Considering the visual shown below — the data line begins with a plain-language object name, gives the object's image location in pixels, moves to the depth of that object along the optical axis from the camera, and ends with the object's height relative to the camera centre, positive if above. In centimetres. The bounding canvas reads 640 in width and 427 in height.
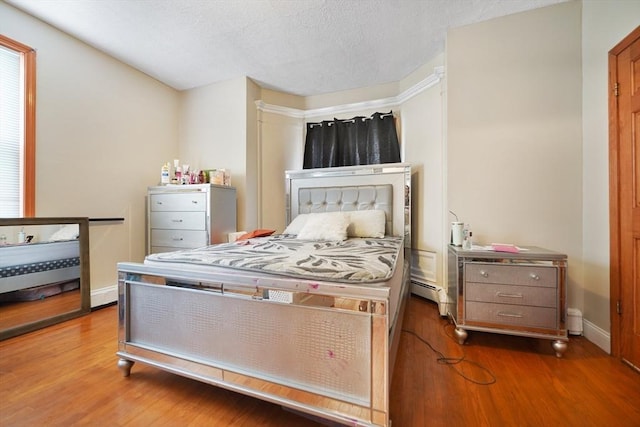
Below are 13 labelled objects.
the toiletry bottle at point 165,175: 298 +46
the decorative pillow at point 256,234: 255 -21
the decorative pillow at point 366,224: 255 -11
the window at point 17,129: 207 +72
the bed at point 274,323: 99 -51
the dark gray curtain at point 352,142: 318 +94
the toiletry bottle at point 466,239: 193 -21
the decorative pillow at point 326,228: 230 -14
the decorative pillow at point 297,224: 270 -12
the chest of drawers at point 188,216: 275 -3
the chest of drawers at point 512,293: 166 -56
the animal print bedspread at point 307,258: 112 -25
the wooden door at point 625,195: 155 +11
